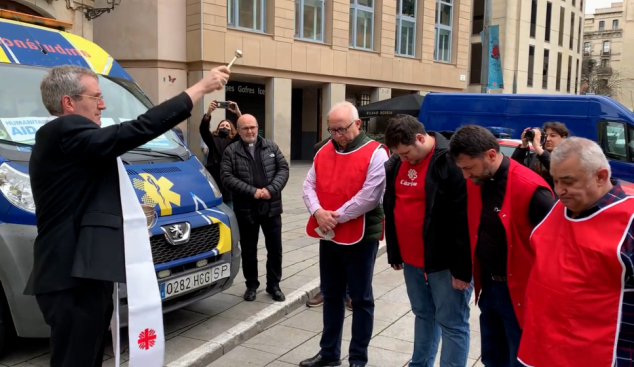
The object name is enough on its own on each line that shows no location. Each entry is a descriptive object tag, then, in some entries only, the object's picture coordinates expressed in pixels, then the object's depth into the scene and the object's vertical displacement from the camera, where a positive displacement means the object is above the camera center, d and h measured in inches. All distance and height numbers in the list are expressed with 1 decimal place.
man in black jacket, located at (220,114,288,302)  208.8 -25.4
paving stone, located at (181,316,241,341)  177.5 -69.4
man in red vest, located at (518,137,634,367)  78.4 -20.5
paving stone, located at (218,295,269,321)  195.8 -69.1
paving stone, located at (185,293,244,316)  201.8 -69.2
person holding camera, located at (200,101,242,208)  258.2 -6.9
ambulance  141.6 -20.1
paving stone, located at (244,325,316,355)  175.0 -72.2
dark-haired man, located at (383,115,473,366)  127.5 -25.1
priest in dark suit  96.1 -15.3
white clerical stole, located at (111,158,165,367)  103.6 -33.4
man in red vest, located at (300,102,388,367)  150.4 -26.8
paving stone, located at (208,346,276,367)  163.0 -72.2
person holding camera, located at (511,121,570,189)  174.6 -5.1
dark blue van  433.1 +15.5
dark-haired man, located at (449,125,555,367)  108.1 -17.4
